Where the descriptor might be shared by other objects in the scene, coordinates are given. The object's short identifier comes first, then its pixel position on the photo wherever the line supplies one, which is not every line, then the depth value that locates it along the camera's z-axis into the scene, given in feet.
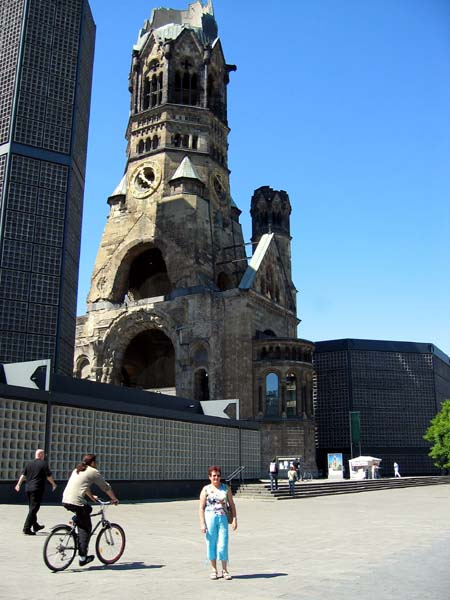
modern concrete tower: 120.67
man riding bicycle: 31.01
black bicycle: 29.99
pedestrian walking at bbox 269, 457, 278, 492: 102.24
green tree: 175.73
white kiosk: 146.61
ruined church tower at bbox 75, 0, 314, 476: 155.63
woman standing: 29.01
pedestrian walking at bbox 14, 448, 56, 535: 42.78
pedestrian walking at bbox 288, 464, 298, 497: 100.17
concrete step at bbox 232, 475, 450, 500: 101.45
